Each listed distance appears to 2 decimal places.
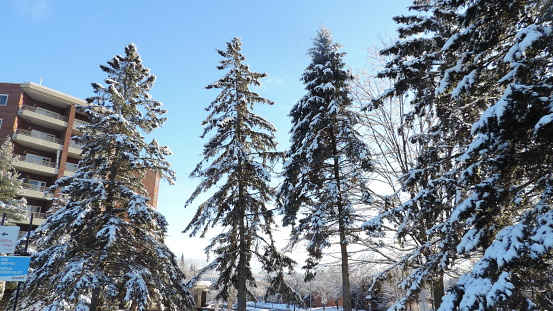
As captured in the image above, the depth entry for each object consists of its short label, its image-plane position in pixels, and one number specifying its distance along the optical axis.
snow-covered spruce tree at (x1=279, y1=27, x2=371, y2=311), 11.20
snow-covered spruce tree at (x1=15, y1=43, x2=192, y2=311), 10.52
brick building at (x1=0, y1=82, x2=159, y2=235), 32.50
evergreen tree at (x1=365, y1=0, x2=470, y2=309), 7.04
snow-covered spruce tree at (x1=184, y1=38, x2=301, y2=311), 13.79
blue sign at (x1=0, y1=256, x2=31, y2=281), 9.58
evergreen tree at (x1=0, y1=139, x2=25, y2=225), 23.53
